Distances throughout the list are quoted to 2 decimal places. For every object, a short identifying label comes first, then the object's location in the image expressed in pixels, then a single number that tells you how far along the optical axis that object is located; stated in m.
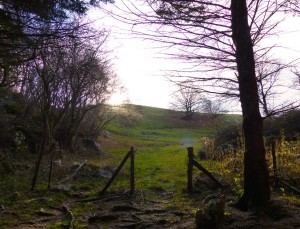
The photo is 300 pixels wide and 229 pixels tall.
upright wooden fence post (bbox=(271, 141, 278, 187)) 8.79
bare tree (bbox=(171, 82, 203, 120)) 60.78
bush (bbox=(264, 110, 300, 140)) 19.35
